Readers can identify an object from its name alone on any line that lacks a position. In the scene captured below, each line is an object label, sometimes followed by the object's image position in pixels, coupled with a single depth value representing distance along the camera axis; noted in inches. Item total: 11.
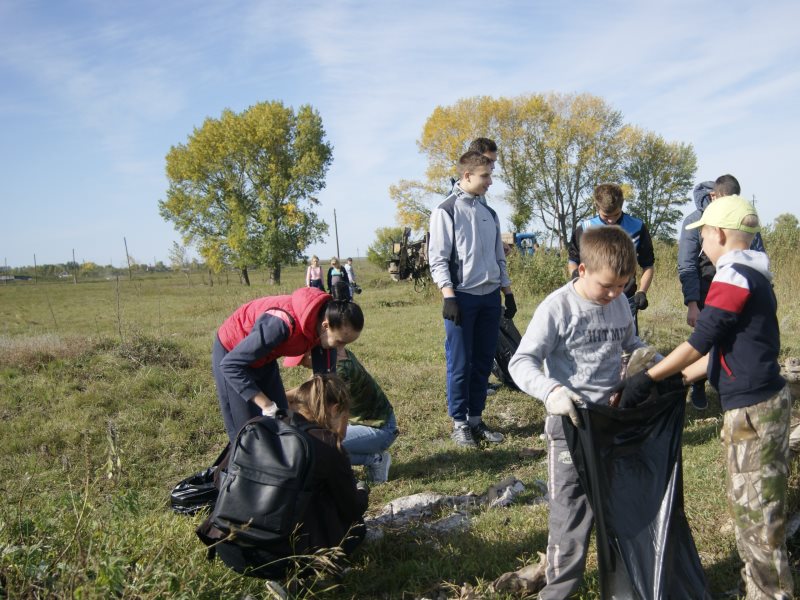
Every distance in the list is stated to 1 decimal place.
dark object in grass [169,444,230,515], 138.4
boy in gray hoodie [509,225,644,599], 96.9
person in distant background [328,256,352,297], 757.9
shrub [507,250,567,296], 615.8
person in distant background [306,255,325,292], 774.5
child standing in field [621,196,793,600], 90.7
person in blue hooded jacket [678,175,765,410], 201.9
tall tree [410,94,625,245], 1555.1
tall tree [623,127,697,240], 1648.6
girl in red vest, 132.6
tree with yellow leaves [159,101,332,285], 1561.3
